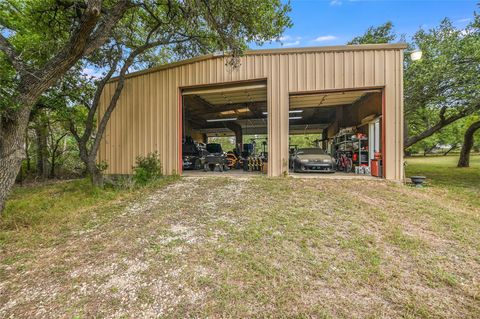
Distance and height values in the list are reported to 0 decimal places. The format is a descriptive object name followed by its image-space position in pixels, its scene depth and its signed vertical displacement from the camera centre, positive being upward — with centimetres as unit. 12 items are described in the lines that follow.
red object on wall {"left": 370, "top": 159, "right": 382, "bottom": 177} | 680 -46
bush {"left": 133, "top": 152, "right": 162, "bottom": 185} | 682 -41
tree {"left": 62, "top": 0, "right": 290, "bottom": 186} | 527 +346
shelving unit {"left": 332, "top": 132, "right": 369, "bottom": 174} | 854 +26
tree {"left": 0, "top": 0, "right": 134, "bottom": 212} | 353 +135
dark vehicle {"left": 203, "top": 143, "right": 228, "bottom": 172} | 941 -28
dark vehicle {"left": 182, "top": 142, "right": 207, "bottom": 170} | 1013 -3
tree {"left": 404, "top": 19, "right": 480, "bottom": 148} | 769 +289
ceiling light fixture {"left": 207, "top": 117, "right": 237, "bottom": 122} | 1490 +246
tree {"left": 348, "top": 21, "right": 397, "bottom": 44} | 1453 +799
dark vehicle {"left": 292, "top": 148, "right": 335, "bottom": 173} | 759 -30
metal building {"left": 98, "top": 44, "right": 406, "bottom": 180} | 631 +213
